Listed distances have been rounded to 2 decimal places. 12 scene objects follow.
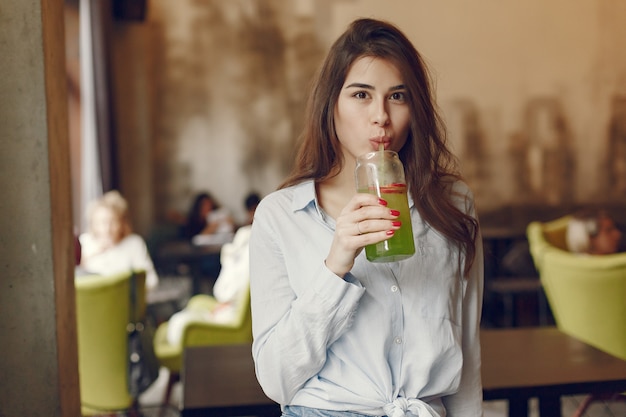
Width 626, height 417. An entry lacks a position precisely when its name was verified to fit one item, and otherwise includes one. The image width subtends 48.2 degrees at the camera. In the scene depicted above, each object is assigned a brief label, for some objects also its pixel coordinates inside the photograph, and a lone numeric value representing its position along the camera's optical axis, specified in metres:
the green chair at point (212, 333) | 3.69
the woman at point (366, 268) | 1.27
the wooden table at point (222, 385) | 1.82
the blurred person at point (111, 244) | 4.81
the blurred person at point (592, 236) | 4.79
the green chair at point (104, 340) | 3.20
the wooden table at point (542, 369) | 1.91
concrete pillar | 1.60
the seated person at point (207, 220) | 7.08
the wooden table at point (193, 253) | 5.99
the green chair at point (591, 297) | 3.02
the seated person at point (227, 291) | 3.93
